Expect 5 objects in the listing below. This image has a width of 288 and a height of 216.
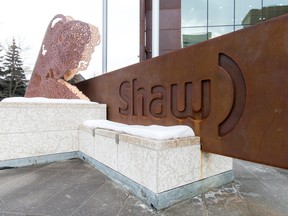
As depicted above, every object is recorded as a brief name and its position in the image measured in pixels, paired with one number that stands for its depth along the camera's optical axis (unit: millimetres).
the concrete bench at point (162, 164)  2811
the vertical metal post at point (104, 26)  11664
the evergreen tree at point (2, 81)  21517
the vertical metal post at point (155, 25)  10156
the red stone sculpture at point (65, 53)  5703
